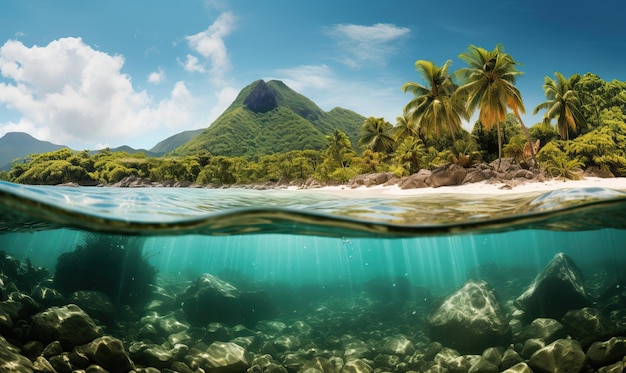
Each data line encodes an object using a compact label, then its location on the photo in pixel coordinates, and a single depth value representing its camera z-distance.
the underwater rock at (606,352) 5.75
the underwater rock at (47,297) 6.84
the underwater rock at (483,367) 5.81
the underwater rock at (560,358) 5.56
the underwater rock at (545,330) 6.48
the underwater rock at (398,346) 6.70
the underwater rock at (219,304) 8.18
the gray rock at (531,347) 6.09
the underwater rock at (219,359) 5.80
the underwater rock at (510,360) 5.94
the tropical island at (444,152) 28.03
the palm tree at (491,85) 29.25
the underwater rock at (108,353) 5.46
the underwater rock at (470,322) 6.90
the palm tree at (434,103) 35.28
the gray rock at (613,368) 5.63
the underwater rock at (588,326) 6.48
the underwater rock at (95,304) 6.88
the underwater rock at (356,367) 5.92
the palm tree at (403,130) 42.69
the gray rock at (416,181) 21.45
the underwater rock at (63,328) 5.71
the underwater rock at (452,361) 5.99
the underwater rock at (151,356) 5.86
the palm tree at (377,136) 48.65
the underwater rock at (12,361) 4.77
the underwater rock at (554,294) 7.78
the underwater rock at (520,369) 5.54
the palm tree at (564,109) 39.94
